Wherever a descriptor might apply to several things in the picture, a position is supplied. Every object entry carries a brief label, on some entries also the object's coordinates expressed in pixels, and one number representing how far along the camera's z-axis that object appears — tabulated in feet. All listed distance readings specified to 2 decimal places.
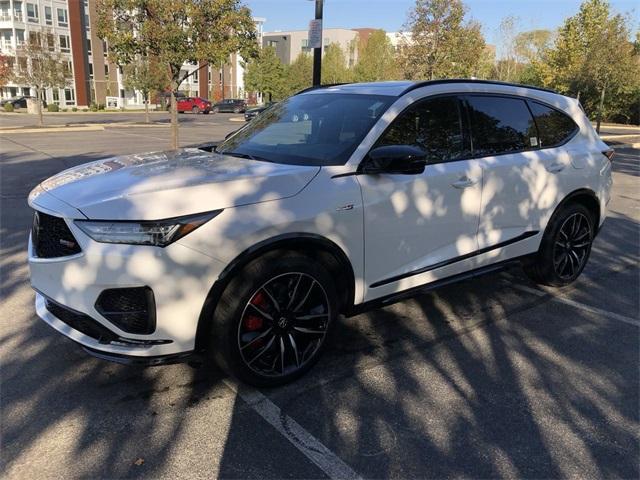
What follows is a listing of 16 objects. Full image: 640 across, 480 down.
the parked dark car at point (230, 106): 176.55
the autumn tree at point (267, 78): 187.93
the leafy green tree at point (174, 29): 46.16
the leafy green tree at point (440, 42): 78.18
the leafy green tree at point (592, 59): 82.28
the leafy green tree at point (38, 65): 96.12
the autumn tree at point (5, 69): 109.40
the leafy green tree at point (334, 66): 198.80
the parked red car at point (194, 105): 164.66
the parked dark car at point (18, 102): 167.12
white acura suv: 9.19
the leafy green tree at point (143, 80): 124.98
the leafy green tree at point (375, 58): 166.71
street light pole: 33.73
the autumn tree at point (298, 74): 180.96
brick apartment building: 195.21
